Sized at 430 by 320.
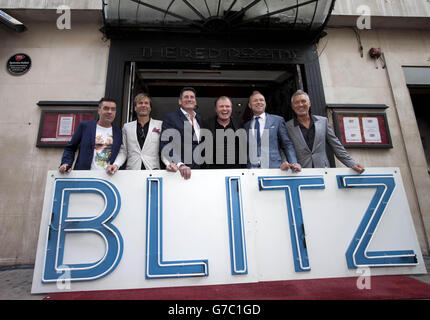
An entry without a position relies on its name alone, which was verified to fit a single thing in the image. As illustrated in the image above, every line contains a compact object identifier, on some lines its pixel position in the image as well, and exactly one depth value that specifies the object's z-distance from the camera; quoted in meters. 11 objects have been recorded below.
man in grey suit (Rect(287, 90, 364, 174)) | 2.42
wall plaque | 3.47
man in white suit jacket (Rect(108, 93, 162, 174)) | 2.28
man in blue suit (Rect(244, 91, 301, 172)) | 2.38
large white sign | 1.66
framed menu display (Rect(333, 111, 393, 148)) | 3.49
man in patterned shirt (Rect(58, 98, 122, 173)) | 2.23
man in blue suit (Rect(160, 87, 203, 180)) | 2.20
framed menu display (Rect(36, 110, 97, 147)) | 3.21
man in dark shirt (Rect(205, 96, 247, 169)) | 2.40
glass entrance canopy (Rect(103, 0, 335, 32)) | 3.19
